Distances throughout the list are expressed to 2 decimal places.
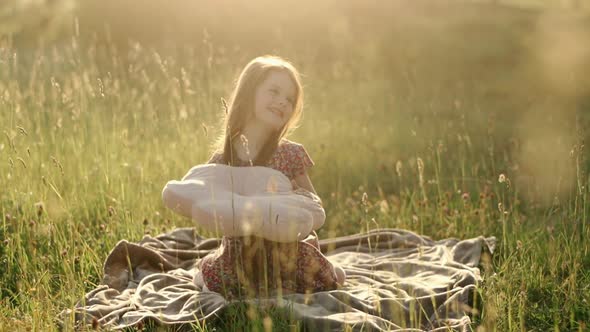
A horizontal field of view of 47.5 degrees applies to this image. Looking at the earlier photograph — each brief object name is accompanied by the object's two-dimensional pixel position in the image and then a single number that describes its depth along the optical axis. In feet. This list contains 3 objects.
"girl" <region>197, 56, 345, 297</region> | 10.08
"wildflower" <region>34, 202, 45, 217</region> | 10.94
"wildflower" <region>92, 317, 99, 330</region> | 7.69
